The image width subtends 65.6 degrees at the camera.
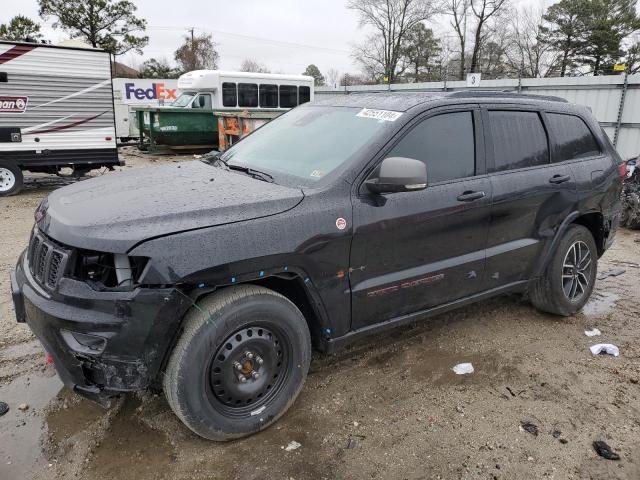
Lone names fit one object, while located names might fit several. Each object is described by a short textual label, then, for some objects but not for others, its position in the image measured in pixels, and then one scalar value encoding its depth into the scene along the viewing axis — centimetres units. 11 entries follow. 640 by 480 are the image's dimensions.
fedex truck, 2542
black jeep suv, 236
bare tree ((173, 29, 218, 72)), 5075
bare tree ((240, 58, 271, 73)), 6707
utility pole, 5038
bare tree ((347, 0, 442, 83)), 4509
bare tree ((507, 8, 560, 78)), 3669
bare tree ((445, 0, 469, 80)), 4075
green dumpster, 1566
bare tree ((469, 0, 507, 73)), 3950
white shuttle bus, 1739
